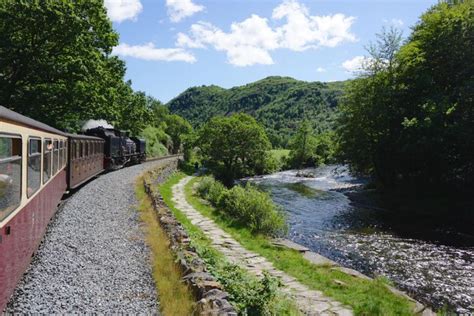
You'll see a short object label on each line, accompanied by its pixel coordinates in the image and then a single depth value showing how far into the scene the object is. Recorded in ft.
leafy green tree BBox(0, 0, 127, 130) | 68.80
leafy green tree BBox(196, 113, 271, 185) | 149.18
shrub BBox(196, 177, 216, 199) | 77.51
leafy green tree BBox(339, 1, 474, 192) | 70.28
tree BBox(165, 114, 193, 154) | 268.93
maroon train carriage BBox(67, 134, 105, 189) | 51.39
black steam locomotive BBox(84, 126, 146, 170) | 89.30
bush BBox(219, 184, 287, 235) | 49.11
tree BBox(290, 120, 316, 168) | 189.78
